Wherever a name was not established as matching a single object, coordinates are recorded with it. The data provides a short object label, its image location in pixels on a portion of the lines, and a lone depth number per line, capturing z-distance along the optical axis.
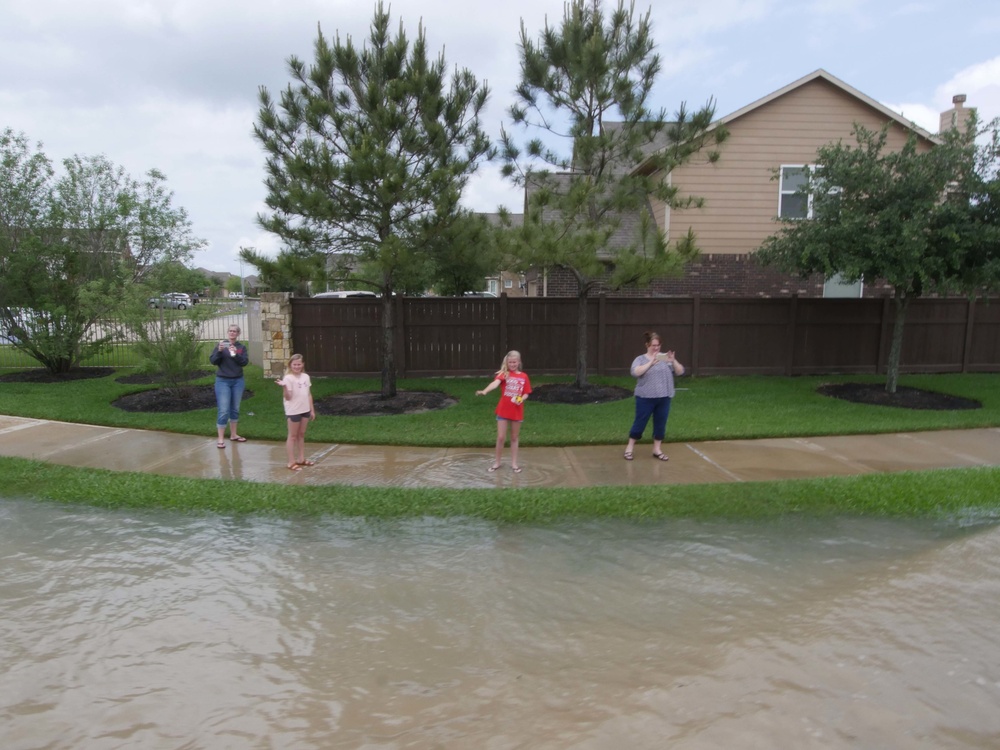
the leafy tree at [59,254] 14.07
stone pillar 13.59
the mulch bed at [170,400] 11.24
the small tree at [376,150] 10.16
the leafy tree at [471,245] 10.70
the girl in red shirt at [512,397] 7.34
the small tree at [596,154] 10.34
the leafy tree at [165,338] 11.51
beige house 15.41
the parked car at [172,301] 12.76
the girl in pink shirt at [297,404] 7.57
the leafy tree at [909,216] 10.27
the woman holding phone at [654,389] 7.77
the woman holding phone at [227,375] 8.72
